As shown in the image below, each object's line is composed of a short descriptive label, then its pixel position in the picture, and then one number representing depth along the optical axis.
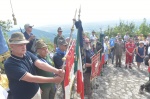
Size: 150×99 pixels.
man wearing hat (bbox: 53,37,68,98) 3.53
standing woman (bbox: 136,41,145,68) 8.06
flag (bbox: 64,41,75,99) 2.19
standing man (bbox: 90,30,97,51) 6.49
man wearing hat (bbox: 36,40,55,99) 3.00
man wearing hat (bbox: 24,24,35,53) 3.99
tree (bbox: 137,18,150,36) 15.19
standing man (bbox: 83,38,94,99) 4.26
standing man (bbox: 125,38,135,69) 8.27
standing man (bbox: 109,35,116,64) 8.86
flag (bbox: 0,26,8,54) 3.07
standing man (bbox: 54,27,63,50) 5.43
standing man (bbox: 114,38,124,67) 8.23
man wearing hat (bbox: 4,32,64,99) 2.05
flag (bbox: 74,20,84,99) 3.35
